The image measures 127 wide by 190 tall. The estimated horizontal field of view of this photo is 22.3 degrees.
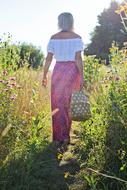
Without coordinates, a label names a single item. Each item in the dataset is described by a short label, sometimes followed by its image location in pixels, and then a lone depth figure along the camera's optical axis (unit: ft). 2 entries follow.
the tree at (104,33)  83.68
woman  12.58
